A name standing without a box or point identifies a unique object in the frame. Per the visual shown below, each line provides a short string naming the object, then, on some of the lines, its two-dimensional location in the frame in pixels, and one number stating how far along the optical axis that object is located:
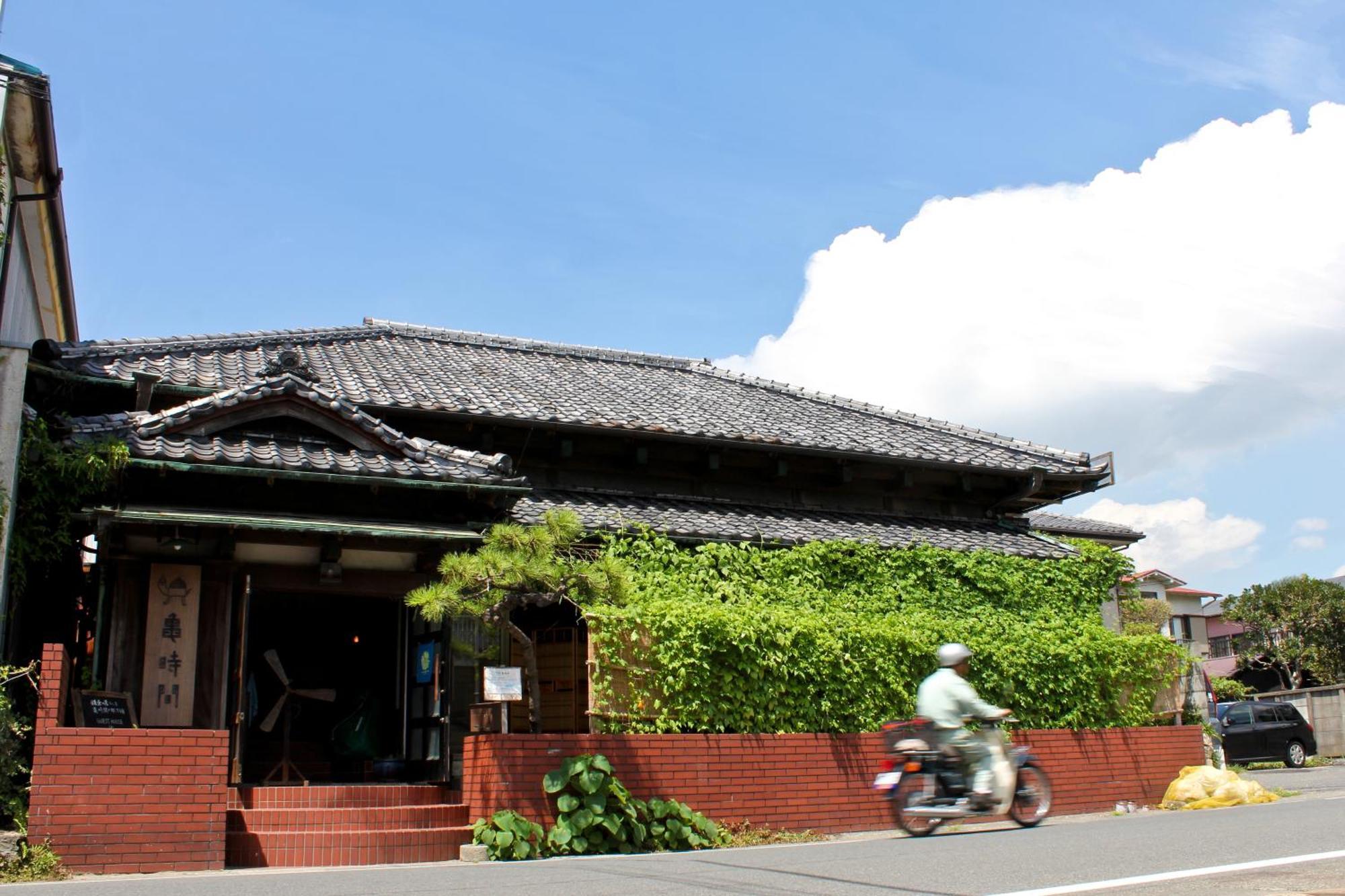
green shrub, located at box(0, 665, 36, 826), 9.92
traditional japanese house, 12.30
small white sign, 11.41
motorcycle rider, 9.70
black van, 26.70
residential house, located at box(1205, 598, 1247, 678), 52.50
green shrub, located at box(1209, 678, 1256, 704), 36.16
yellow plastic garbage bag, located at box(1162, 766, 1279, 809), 15.00
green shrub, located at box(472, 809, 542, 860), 10.52
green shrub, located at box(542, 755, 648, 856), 10.85
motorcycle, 9.74
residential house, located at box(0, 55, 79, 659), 11.25
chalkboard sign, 10.78
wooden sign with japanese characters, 12.12
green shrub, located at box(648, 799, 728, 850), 11.29
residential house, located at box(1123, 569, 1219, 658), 51.72
